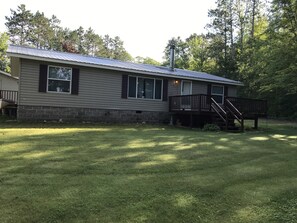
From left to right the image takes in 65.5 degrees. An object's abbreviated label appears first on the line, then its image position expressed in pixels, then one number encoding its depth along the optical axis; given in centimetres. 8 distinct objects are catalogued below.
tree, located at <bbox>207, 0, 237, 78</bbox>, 2615
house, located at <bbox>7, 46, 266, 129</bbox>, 950
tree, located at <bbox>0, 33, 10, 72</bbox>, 2697
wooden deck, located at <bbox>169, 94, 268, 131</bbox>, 1057
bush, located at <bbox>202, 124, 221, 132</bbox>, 1006
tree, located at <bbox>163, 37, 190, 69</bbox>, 3563
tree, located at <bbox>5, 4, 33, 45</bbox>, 3304
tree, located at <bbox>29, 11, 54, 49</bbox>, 3404
